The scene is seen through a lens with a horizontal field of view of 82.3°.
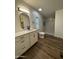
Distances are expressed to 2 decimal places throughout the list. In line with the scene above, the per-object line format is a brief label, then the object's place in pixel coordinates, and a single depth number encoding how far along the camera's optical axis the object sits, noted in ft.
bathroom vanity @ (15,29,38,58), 4.71
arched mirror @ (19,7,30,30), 7.13
